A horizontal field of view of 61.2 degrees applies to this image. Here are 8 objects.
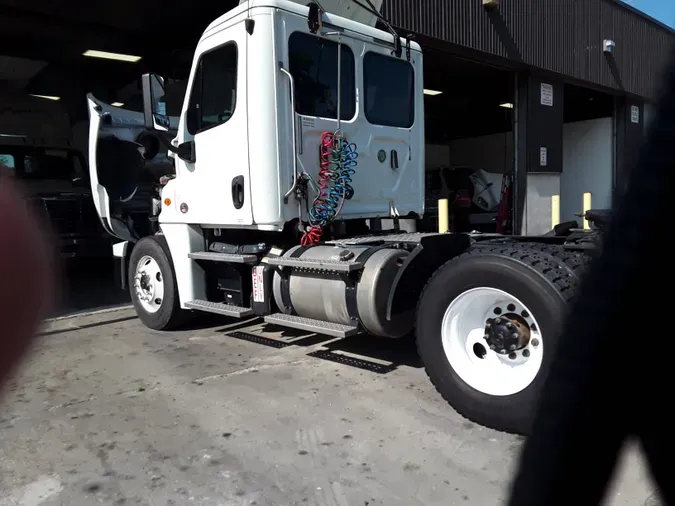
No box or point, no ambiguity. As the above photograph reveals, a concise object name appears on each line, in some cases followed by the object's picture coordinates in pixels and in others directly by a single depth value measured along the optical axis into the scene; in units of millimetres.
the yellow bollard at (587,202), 11121
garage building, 10727
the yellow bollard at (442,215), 8281
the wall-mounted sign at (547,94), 14266
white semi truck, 3672
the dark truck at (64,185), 10125
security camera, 15698
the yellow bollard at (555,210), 11836
